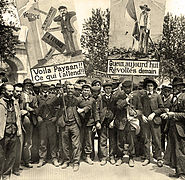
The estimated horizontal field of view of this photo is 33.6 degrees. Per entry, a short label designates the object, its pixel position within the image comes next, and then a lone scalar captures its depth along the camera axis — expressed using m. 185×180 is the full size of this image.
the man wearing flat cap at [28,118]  6.91
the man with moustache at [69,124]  6.87
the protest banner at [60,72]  6.55
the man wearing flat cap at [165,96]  8.09
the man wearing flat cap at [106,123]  7.21
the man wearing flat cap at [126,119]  6.95
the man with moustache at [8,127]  5.68
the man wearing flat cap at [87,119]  7.27
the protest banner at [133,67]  7.07
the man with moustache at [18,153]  6.27
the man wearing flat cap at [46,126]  7.12
